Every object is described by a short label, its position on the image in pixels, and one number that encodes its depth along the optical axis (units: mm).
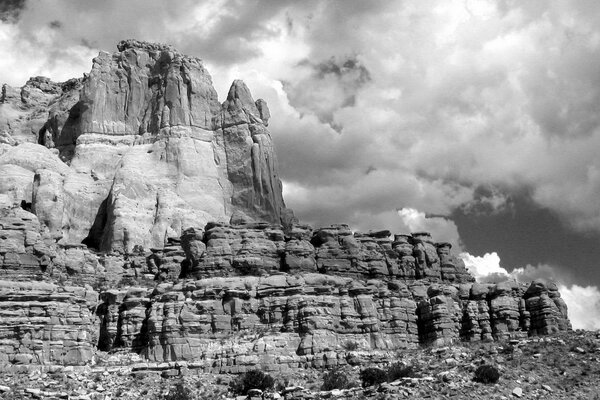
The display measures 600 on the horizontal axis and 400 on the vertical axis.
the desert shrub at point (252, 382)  57062
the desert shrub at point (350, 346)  64562
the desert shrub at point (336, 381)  56969
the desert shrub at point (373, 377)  56844
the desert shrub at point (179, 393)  55812
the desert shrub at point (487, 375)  53156
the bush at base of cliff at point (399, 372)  56625
